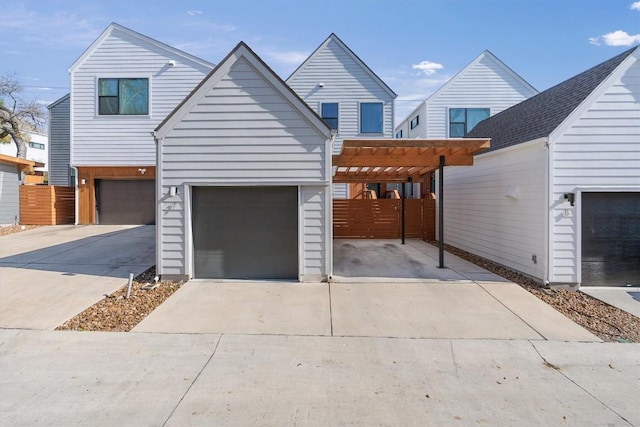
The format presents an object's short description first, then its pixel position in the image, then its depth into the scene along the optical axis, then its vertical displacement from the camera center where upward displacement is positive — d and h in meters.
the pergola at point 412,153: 7.22 +1.24
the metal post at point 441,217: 8.41 -0.26
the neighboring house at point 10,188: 14.71 +0.80
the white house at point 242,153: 7.12 +1.10
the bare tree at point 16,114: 22.86 +6.36
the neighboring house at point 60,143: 18.61 +3.45
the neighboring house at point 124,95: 14.70 +4.73
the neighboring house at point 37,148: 40.76 +7.08
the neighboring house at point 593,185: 6.86 +0.42
